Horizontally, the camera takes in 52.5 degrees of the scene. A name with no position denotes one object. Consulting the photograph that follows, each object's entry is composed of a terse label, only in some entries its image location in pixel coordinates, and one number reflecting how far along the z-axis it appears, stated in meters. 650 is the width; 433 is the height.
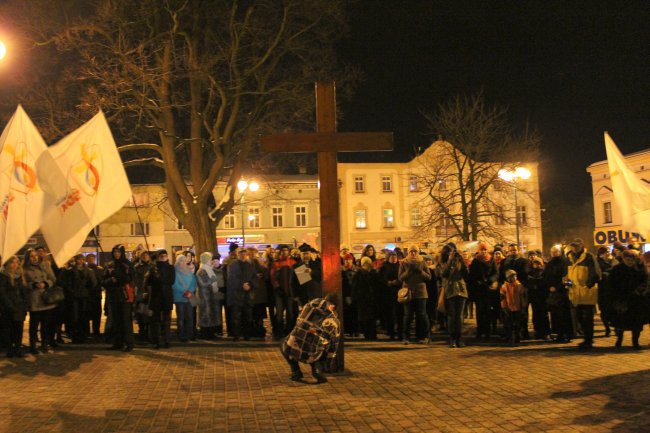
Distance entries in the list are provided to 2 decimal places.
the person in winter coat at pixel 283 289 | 13.93
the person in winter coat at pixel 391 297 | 13.37
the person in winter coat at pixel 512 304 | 12.23
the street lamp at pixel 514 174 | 29.50
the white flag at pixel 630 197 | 11.12
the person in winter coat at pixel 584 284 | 11.30
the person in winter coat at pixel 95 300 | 13.76
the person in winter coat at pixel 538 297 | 12.98
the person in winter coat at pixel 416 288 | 12.46
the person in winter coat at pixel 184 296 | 13.21
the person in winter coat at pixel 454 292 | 11.99
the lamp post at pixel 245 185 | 22.06
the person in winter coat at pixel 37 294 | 11.79
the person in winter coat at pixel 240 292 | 13.58
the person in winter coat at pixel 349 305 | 13.84
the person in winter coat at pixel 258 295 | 14.05
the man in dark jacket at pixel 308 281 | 13.56
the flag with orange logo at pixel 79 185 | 7.63
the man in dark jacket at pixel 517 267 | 13.21
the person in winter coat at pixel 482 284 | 13.13
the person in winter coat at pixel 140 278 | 12.48
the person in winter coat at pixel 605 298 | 11.91
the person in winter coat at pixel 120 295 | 12.16
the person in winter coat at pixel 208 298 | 13.80
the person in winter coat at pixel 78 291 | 13.20
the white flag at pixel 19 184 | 7.77
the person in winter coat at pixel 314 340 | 8.55
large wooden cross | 9.83
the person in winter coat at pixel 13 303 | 11.22
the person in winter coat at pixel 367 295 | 13.32
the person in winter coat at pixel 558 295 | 12.40
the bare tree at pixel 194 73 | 17.28
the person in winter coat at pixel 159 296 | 12.34
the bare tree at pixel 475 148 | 31.91
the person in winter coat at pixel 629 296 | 11.20
